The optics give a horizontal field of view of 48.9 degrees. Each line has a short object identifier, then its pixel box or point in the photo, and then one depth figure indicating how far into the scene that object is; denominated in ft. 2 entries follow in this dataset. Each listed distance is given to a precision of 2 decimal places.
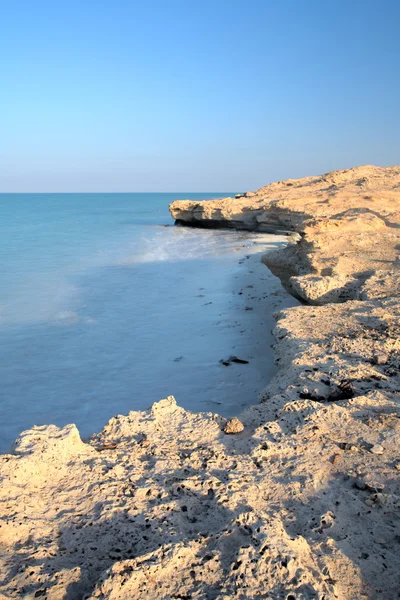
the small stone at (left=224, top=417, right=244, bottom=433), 9.36
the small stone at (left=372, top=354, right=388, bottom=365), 11.62
